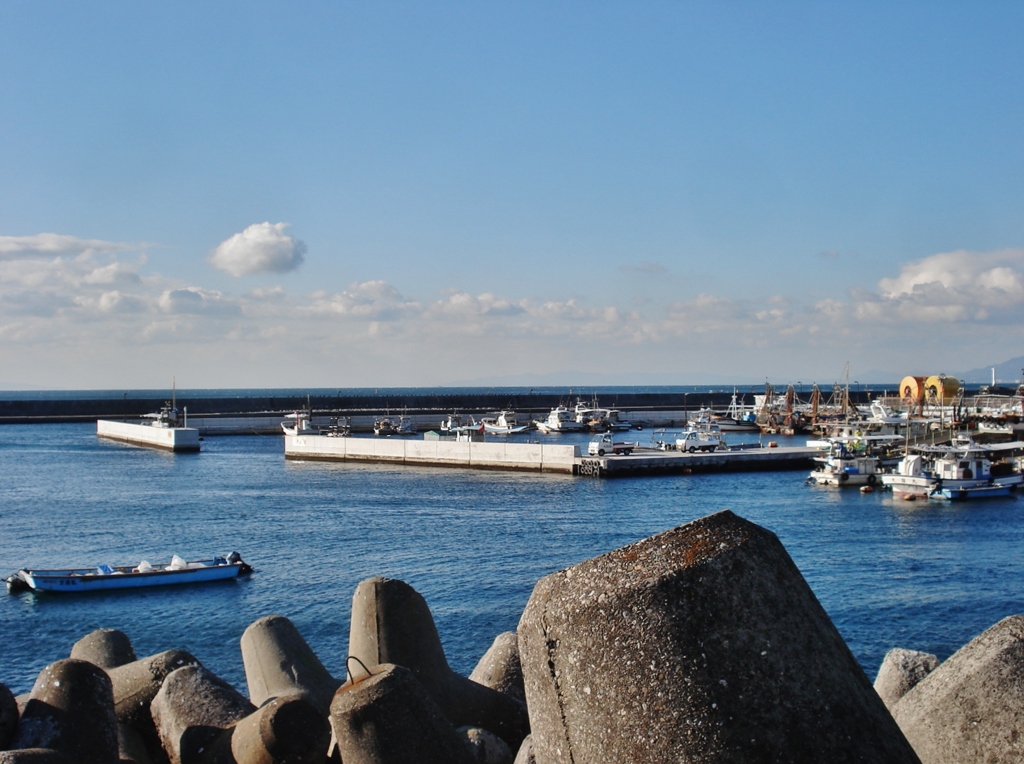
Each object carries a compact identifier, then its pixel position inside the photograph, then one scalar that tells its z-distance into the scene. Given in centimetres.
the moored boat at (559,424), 12394
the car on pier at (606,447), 7569
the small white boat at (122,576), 3303
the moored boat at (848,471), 6334
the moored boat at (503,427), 11829
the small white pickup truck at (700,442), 7925
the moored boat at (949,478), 5600
